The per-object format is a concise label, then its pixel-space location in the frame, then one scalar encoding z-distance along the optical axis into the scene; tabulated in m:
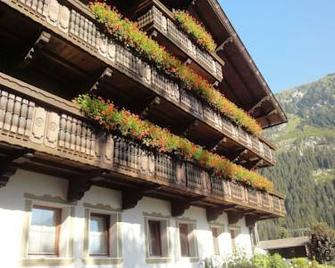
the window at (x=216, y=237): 17.62
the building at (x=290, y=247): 56.03
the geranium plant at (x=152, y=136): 10.55
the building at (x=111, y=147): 9.04
